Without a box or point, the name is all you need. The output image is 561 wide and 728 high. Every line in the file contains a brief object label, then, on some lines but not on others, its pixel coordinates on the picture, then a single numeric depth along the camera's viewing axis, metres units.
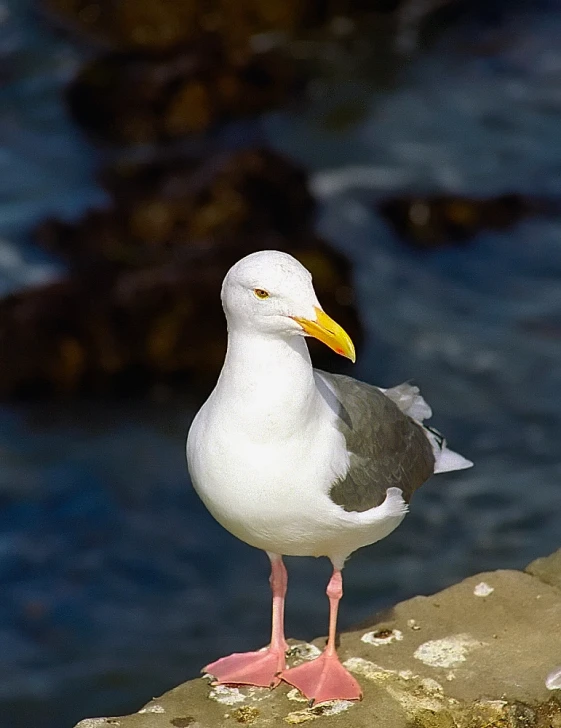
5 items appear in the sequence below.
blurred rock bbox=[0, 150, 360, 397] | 11.60
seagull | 4.80
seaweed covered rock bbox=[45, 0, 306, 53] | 17.95
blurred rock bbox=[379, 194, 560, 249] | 14.05
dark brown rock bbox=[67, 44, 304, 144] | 16.05
